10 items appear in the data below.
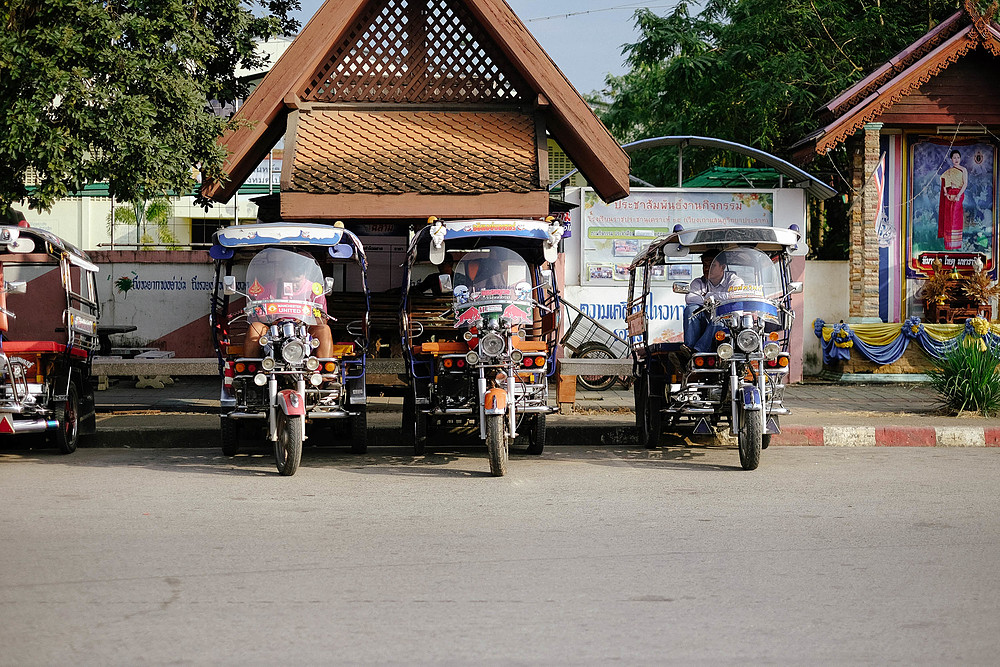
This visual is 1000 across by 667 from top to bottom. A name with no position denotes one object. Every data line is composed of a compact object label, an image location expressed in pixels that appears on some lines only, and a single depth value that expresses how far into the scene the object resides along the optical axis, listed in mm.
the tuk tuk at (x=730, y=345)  9047
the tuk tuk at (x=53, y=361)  9055
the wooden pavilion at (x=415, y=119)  11750
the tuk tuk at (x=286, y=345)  8586
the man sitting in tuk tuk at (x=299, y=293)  9219
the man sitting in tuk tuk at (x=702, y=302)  9531
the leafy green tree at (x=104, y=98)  9383
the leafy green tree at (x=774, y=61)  19750
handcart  15938
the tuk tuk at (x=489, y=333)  8859
